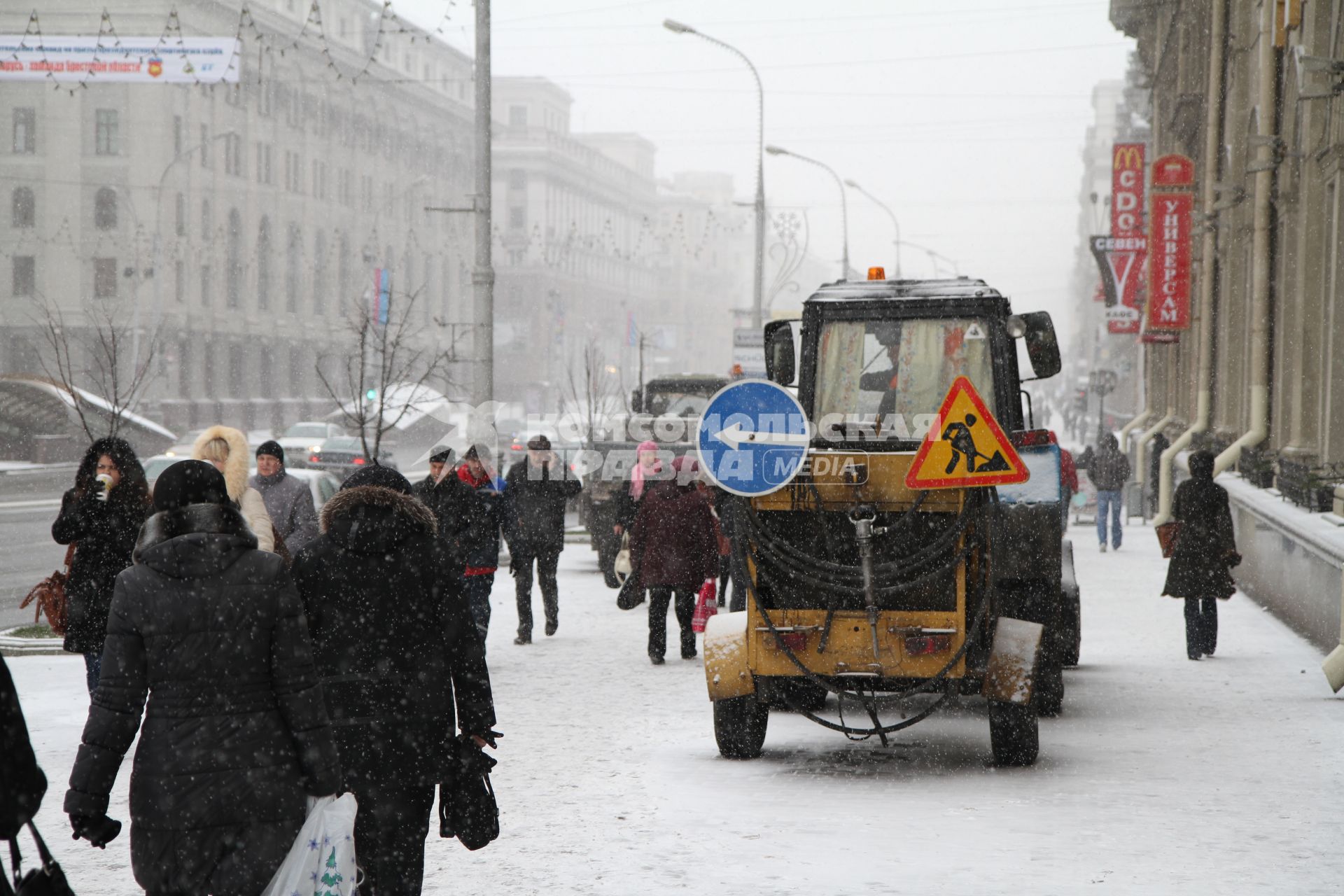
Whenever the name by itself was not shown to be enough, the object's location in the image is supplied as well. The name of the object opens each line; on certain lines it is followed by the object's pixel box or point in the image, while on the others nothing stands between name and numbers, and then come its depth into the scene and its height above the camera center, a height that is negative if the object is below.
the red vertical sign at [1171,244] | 29.20 +2.55
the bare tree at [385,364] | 27.08 +0.76
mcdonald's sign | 37.62 +4.07
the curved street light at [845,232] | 50.64 +4.77
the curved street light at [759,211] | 37.19 +4.04
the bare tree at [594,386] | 38.42 +0.05
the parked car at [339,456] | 35.28 -1.57
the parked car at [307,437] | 37.78 -1.41
